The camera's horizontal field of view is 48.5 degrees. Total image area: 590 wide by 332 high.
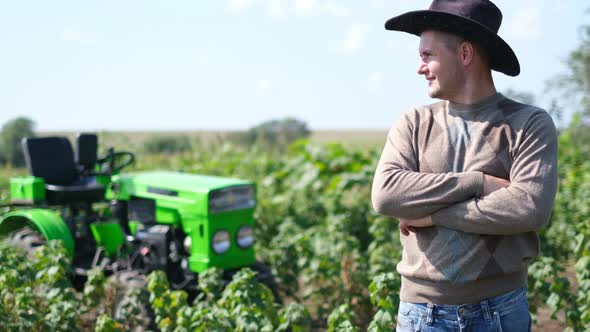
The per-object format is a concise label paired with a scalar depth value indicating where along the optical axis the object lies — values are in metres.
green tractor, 5.22
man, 2.34
